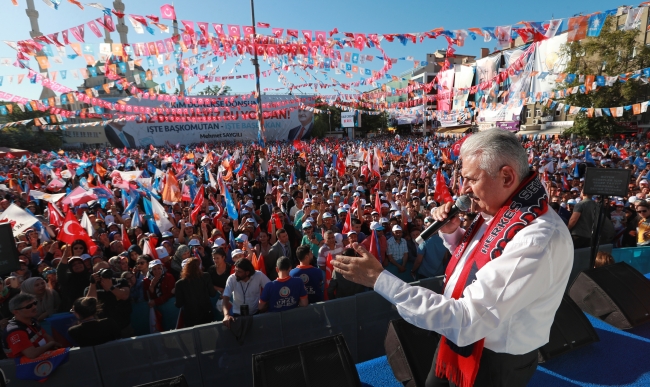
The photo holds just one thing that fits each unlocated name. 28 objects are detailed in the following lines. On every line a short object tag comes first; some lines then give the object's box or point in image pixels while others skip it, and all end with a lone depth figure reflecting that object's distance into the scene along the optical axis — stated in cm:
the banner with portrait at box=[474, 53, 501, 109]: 3096
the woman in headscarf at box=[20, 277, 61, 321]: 414
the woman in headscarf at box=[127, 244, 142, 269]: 593
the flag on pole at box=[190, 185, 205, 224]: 818
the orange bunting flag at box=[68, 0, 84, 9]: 775
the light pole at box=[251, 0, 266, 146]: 1422
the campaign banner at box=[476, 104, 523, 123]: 2882
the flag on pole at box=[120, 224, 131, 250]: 685
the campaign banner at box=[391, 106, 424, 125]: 4269
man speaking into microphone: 130
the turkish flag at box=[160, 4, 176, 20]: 884
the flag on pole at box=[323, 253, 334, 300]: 514
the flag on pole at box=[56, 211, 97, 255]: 636
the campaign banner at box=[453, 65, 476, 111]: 3775
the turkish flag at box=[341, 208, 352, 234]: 683
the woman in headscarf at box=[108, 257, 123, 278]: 527
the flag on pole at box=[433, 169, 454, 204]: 914
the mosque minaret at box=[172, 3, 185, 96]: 1527
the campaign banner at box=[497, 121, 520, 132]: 2867
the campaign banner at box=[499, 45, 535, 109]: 2656
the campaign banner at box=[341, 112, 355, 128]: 4652
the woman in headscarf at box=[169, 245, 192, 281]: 543
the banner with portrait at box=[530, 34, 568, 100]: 2608
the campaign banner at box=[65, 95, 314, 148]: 4025
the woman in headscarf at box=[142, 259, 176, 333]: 476
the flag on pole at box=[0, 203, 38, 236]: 650
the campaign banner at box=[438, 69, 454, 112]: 4122
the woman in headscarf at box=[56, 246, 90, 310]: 485
